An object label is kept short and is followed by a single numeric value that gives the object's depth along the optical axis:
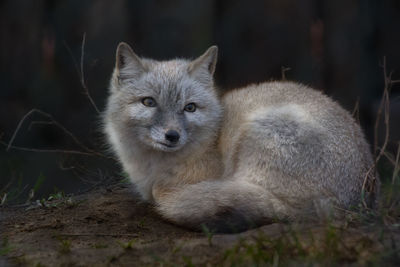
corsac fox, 7.40
